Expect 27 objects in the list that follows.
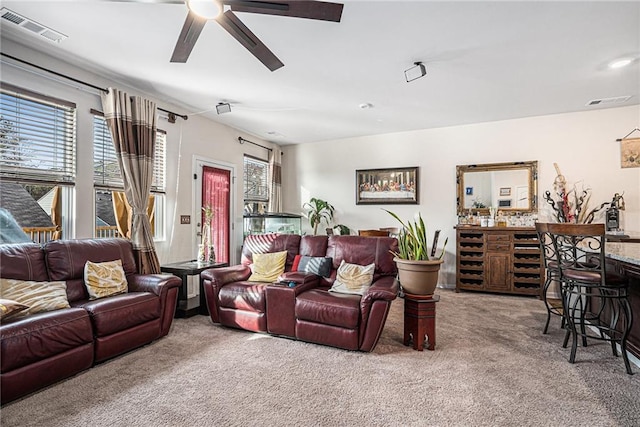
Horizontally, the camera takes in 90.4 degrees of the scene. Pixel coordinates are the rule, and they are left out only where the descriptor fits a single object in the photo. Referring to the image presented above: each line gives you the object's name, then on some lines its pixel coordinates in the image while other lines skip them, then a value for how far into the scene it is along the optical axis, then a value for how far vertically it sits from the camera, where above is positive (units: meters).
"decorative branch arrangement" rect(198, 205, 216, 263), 4.09 -0.32
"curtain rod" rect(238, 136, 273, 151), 5.59 +1.39
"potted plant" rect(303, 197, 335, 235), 6.23 +0.11
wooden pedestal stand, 2.73 -0.87
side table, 3.67 -0.84
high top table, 2.40 -0.48
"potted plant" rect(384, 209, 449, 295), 2.67 -0.41
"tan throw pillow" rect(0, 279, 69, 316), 2.29 -0.58
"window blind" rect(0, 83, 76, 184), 2.75 +0.74
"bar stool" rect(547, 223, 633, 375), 2.40 -0.52
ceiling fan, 1.82 +1.24
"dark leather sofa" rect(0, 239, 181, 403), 1.99 -0.76
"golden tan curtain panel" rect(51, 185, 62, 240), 3.09 +0.05
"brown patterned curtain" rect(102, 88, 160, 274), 3.42 +0.71
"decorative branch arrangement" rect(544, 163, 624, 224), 4.63 +0.21
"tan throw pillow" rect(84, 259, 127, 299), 2.80 -0.56
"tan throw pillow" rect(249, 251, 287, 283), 3.58 -0.56
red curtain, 4.93 +0.26
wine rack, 4.66 -0.64
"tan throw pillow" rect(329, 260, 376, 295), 3.08 -0.60
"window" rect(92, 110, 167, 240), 3.43 +0.36
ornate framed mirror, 4.96 +0.50
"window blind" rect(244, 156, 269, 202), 5.91 +0.74
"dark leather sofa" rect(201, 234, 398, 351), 2.70 -0.75
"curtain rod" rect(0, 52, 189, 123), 2.74 +1.38
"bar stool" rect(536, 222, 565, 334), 2.76 -0.47
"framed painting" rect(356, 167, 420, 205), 5.68 +0.58
